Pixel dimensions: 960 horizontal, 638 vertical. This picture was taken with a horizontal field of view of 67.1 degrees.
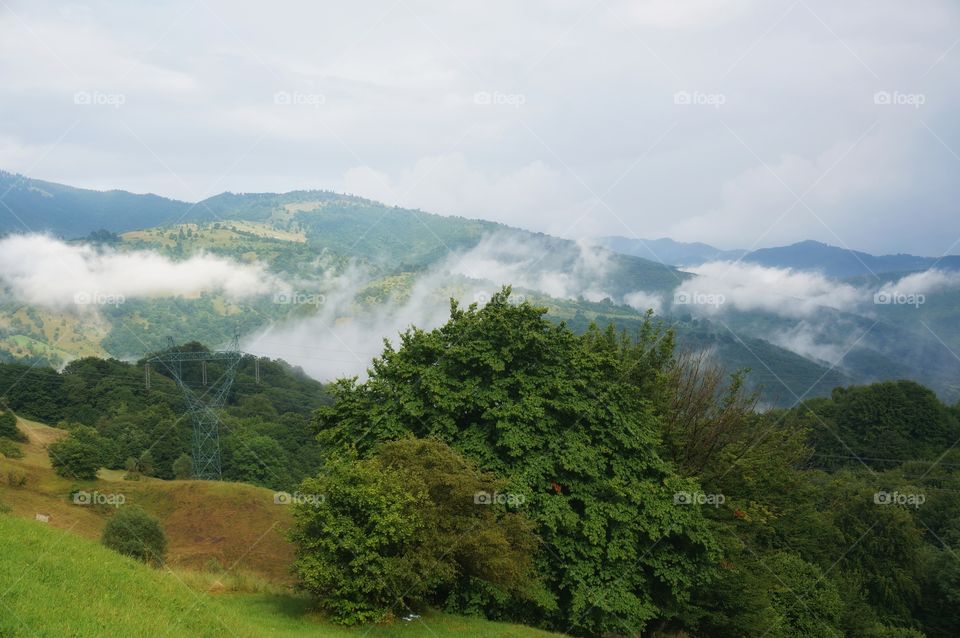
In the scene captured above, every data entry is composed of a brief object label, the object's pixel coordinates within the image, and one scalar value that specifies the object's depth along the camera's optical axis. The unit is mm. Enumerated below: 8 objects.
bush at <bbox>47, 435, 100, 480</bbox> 60000
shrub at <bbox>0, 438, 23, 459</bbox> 63359
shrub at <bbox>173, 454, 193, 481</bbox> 88188
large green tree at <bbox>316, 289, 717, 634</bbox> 26672
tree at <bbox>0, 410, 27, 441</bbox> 73188
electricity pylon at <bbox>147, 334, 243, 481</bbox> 76625
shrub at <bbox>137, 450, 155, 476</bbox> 83438
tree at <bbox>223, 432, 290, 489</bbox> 91125
